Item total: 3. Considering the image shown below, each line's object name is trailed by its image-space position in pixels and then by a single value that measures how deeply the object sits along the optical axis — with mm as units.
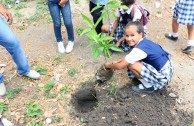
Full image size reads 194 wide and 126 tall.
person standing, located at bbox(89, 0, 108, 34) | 3767
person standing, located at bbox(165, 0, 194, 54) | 3857
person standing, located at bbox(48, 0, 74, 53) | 3693
